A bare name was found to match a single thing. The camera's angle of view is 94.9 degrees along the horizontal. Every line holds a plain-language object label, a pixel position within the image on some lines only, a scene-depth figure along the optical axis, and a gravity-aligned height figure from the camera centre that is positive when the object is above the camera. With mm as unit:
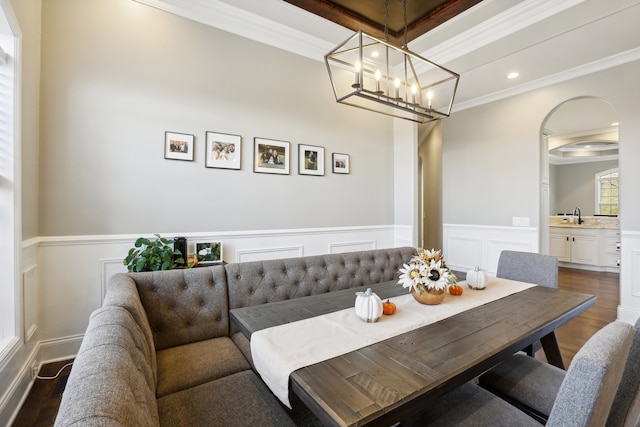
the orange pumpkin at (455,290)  1901 -488
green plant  2365 -350
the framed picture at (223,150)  2973 +663
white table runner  1090 -535
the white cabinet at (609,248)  5732 -649
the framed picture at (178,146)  2773 +657
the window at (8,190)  1820 +148
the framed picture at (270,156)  3247 +664
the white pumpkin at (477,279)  2023 -444
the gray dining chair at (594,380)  725 -422
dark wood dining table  874 -543
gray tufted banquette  698 -544
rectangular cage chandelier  3701 +1895
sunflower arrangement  1644 -349
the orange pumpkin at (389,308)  1539 -491
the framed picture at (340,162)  3834 +692
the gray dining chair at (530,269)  2312 -448
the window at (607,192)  8172 +655
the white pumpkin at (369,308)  1425 -457
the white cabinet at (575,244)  6043 -632
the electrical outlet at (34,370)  2136 -1154
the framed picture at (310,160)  3561 +676
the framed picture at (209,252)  2900 -384
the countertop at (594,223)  6036 -182
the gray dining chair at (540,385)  960 -773
